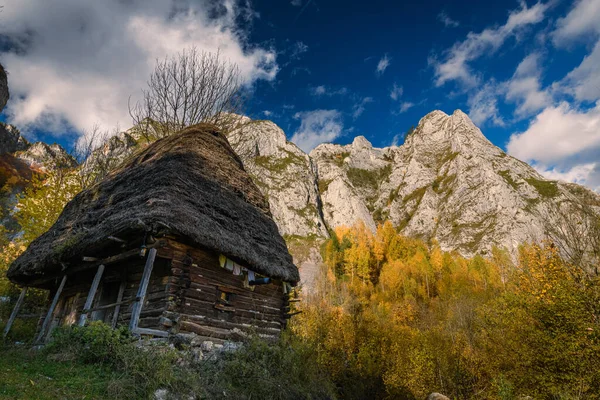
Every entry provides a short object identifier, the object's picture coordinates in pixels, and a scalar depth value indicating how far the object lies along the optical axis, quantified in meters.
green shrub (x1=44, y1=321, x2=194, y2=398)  6.29
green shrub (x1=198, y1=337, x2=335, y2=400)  7.95
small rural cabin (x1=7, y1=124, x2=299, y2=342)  9.27
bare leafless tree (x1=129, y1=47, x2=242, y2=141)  21.86
